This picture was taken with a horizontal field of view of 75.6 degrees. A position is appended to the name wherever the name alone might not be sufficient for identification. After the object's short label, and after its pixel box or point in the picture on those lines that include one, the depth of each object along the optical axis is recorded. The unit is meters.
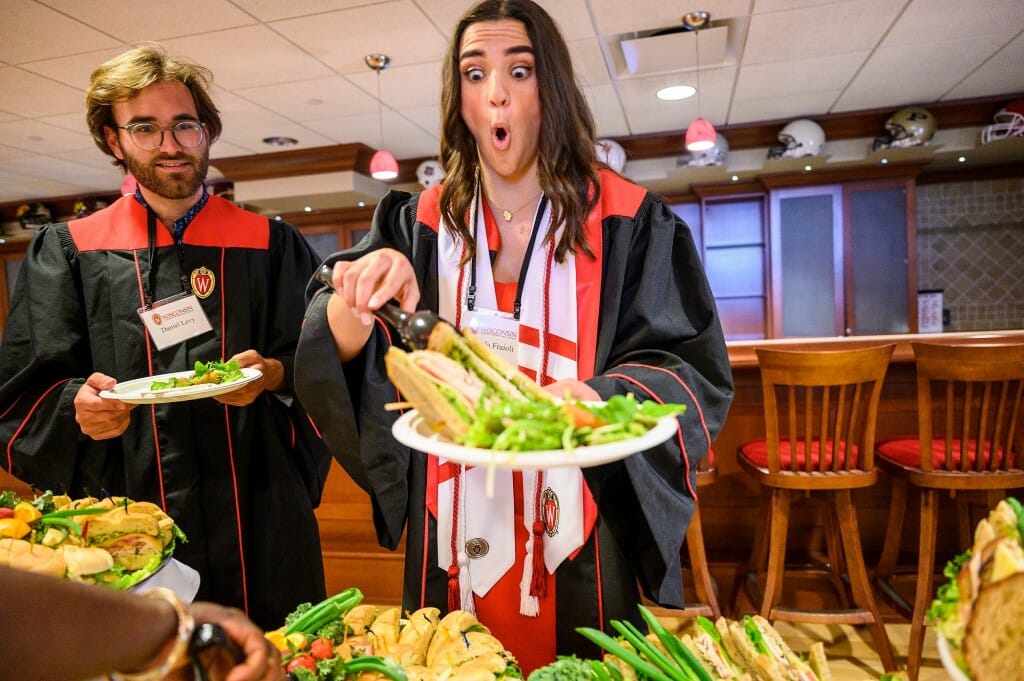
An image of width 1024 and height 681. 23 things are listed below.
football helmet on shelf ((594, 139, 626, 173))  6.24
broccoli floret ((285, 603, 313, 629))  1.08
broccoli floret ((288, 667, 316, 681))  0.88
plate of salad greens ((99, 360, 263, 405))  1.31
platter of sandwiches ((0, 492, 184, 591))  1.10
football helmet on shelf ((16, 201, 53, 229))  8.67
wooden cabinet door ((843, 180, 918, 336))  6.67
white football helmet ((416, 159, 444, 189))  7.07
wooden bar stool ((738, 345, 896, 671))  2.45
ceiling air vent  4.32
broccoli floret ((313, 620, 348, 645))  1.03
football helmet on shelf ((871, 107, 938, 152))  5.99
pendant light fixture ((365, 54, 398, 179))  5.45
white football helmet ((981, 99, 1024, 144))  5.75
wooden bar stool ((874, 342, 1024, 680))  2.37
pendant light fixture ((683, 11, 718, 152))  5.04
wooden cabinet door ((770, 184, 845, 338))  6.88
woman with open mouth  1.13
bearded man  1.67
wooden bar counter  3.10
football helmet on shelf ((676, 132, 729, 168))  6.50
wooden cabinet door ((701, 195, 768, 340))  7.32
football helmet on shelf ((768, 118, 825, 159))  6.24
